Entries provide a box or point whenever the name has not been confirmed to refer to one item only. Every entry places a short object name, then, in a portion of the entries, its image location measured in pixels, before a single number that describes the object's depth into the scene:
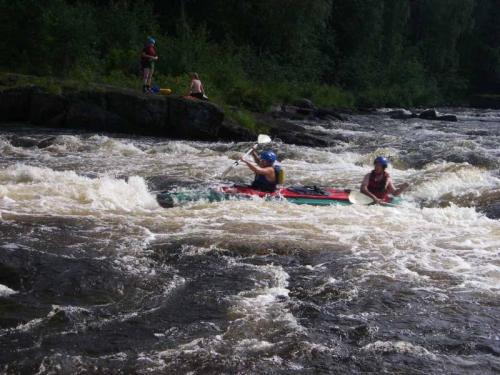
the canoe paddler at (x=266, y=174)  9.01
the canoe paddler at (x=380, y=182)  9.44
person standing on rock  15.59
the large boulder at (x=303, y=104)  23.96
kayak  8.48
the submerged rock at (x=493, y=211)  9.08
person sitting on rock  16.44
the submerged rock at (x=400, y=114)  25.65
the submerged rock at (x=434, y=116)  25.17
